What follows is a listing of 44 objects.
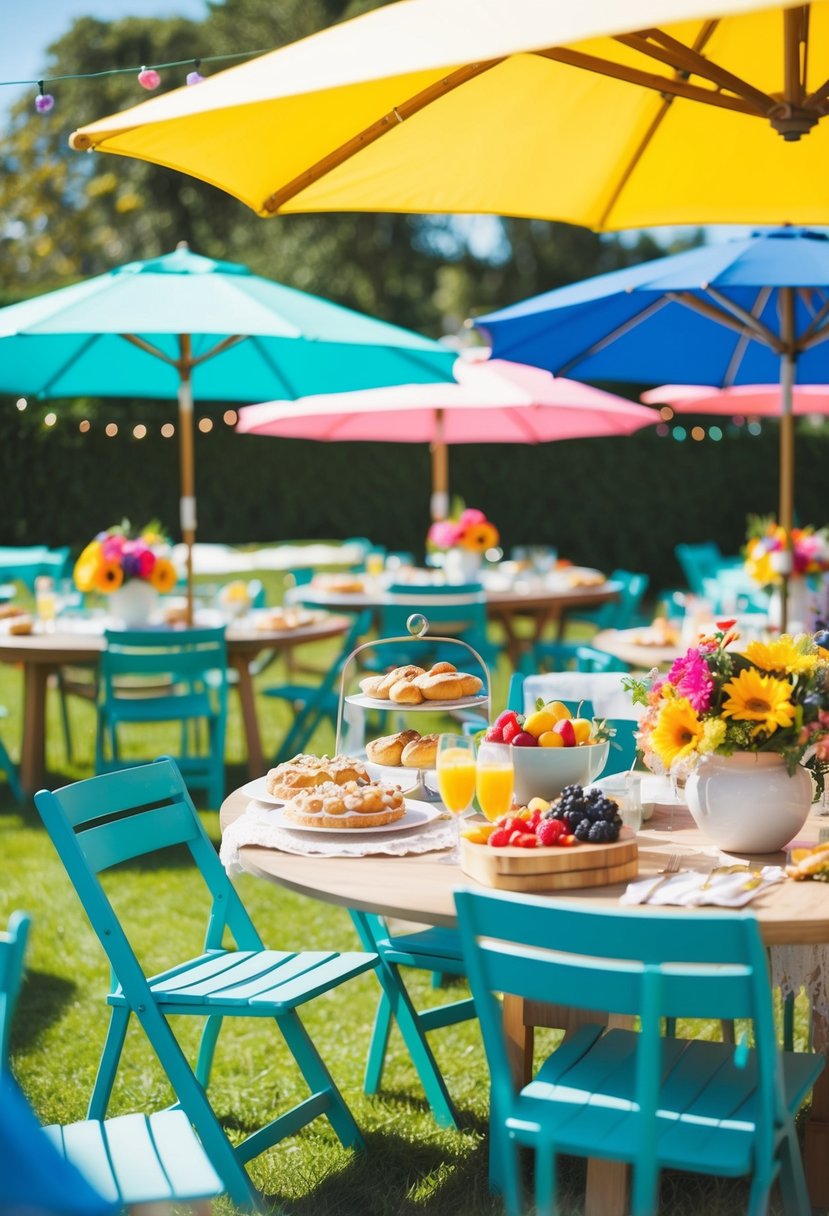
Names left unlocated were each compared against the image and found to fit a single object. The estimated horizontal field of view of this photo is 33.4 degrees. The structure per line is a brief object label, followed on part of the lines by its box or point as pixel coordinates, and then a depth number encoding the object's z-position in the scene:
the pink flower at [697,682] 2.77
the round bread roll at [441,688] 3.38
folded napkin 2.48
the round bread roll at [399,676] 3.46
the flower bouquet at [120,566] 6.71
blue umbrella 4.92
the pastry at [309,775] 3.13
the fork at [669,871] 2.56
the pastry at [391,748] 3.44
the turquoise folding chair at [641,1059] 2.11
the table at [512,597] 8.35
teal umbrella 5.80
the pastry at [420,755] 3.34
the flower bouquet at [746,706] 2.74
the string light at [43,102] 4.57
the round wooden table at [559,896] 2.42
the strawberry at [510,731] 3.03
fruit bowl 3.01
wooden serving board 2.56
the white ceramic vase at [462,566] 8.74
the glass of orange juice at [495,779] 2.85
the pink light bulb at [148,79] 4.33
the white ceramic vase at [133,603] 6.84
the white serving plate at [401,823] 2.94
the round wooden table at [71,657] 6.44
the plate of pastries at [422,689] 3.36
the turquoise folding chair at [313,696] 7.23
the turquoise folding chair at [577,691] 4.55
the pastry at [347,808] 2.93
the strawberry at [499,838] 2.65
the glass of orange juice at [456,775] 2.87
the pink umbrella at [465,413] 8.28
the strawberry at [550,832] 2.64
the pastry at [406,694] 3.36
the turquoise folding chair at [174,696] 6.12
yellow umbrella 2.46
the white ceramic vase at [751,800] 2.76
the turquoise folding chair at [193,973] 2.88
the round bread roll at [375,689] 3.45
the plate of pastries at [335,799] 2.93
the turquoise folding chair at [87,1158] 1.49
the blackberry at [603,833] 2.63
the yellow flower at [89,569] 6.70
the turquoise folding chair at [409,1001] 3.37
